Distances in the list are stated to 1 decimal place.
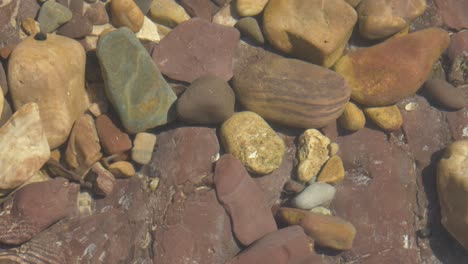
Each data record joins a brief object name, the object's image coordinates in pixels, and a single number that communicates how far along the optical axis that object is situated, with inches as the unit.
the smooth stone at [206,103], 142.6
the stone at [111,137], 145.6
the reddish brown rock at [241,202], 137.5
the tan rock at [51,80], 139.3
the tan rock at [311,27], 151.8
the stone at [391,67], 154.3
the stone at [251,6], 161.5
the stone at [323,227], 138.3
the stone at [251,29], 160.1
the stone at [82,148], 143.9
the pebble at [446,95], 159.0
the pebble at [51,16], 150.8
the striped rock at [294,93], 146.9
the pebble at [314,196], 142.6
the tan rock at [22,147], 134.3
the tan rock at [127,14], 155.6
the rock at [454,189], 140.4
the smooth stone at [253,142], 142.6
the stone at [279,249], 131.3
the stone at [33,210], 132.0
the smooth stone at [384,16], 158.1
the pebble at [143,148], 145.6
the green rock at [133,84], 143.7
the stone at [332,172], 148.9
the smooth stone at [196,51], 154.0
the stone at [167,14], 161.5
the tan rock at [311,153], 148.1
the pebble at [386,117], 155.7
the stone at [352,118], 153.8
